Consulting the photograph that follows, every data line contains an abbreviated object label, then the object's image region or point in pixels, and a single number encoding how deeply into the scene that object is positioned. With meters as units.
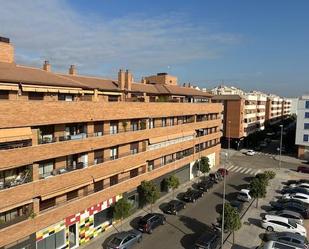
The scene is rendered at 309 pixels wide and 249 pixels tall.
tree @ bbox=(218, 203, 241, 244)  28.03
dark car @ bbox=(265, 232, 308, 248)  26.23
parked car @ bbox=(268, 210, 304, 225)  32.47
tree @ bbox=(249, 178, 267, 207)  37.31
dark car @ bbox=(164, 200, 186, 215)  34.91
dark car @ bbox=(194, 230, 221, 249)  25.56
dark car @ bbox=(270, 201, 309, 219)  35.34
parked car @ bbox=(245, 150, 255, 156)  73.01
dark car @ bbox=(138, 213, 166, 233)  29.75
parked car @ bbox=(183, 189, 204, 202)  39.15
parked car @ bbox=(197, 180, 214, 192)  43.99
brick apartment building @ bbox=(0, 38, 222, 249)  21.61
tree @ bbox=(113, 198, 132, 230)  29.58
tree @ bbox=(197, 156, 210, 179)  49.31
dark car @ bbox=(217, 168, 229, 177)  53.41
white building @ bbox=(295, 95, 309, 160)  67.62
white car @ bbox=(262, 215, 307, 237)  30.42
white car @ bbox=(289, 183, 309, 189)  45.04
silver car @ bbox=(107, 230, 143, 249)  25.61
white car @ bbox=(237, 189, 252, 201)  40.41
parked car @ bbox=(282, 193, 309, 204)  39.70
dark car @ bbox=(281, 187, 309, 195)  42.62
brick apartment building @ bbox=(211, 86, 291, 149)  78.12
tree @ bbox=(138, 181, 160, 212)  33.56
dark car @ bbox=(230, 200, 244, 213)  36.91
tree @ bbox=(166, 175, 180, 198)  39.03
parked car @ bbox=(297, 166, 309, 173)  56.92
